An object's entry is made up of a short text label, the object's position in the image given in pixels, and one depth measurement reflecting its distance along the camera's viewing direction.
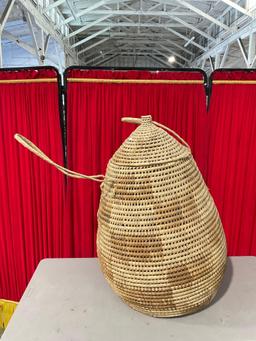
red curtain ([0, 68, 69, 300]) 1.64
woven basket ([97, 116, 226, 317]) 0.81
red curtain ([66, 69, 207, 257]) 1.62
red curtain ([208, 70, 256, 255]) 1.65
